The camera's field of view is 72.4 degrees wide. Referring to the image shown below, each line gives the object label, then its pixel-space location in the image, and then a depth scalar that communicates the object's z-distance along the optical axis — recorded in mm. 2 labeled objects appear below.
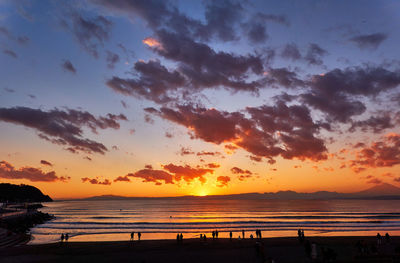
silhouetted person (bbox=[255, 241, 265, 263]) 26641
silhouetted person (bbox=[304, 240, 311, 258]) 28266
